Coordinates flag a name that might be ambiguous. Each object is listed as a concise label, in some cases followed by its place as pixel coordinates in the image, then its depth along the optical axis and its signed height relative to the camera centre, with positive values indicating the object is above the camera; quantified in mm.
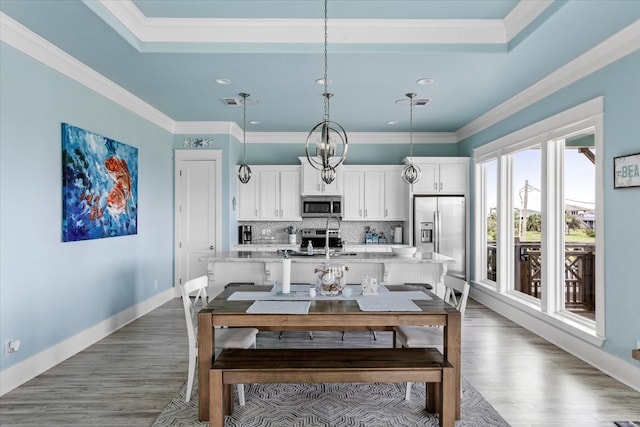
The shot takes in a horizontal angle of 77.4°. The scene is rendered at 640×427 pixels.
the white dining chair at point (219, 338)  2781 -871
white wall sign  3043 +358
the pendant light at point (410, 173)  5568 +619
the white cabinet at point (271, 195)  6871 +354
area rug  2615 -1350
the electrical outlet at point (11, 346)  2969 -988
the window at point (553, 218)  3738 -20
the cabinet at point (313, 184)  6789 +539
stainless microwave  6812 +148
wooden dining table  2449 -653
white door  6293 +109
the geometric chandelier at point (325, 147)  2679 +475
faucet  6881 -6
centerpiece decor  2910 -467
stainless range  6895 -378
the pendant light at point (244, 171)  5249 +618
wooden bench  2352 -929
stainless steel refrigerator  6375 -178
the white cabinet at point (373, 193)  6863 +392
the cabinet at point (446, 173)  6520 +703
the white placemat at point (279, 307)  2473 -590
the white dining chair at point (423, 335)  2820 -867
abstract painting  3662 +302
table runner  2824 -588
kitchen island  4379 -605
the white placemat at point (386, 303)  2549 -590
